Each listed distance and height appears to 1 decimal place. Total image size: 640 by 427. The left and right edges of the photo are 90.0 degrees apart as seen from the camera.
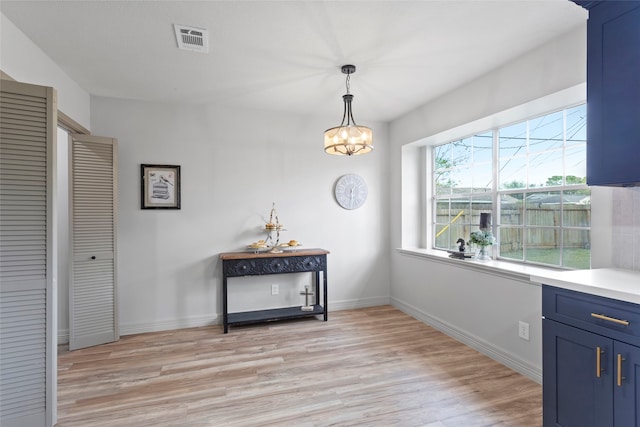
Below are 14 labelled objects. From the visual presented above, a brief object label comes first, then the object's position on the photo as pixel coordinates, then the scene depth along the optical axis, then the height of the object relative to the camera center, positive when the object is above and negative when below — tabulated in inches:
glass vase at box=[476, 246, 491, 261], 127.1 -16.5
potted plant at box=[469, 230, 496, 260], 122.9 -10.5
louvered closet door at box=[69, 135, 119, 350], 123.0 -11.1
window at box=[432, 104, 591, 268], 99.6 +9.3
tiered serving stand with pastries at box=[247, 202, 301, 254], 151.9 -13.8
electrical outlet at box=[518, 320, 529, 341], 100.7 -37.2
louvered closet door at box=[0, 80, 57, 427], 71.6 -9.9
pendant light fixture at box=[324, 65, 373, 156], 101.1 +23.6
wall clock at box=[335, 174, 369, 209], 171.0 +12.0
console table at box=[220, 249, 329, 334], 141.9 -25.3
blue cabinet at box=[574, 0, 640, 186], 63.8 +25.3
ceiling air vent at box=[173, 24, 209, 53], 87.0 +49.9
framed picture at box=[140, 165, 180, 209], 142.4 +12.1
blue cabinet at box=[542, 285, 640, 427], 56.0 -28.4
